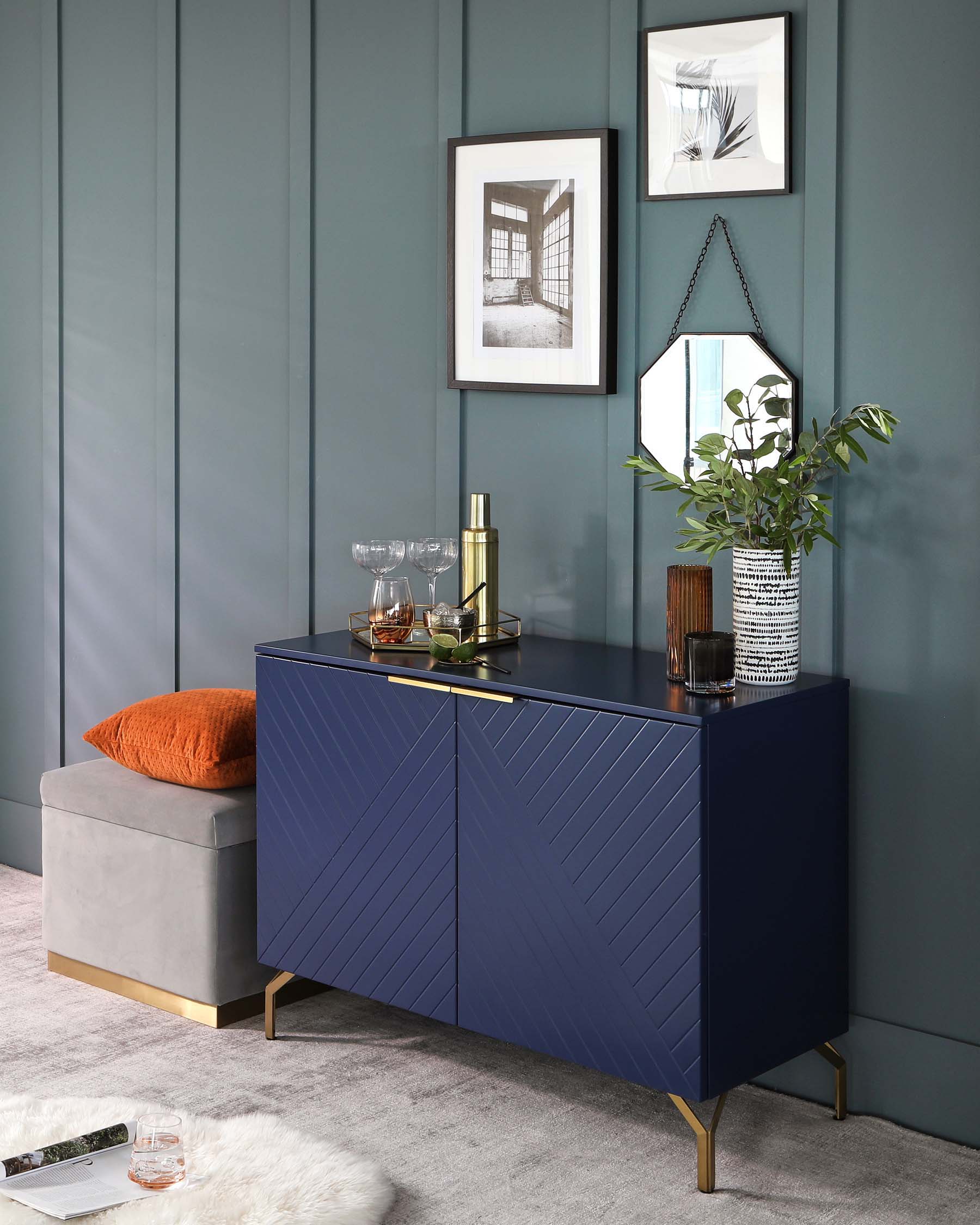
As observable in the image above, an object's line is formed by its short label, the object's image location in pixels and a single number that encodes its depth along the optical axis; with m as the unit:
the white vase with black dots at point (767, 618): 2.83
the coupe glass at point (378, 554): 3.35
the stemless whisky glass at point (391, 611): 3.26
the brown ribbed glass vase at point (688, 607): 2.90
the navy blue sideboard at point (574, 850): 2.68
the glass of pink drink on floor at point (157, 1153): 2.56
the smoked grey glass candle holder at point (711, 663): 2.74
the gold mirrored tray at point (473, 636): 3.20
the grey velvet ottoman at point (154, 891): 3.42
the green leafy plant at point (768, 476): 2.82
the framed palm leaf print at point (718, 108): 2.94
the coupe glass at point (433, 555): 3.34
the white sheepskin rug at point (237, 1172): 2.52
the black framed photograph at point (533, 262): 3.22
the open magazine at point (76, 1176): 2.51
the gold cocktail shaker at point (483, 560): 3.26
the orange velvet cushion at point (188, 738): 3.47
